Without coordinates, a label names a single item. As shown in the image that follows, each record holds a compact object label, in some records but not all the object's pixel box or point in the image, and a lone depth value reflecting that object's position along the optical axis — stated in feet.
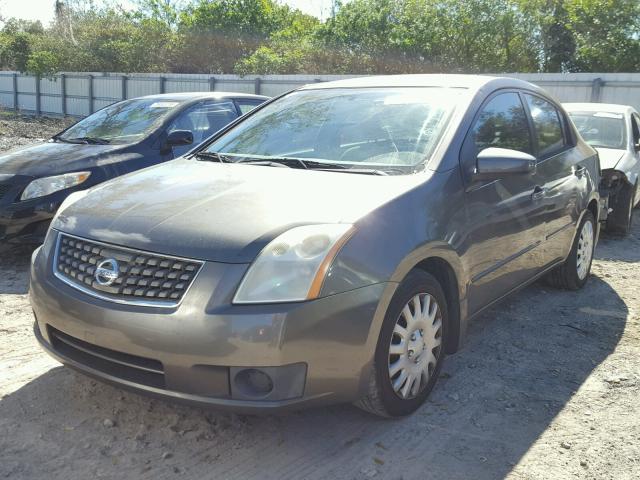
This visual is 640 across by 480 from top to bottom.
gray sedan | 8.27
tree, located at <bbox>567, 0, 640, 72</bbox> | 62.28
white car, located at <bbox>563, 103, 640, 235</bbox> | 23.90
